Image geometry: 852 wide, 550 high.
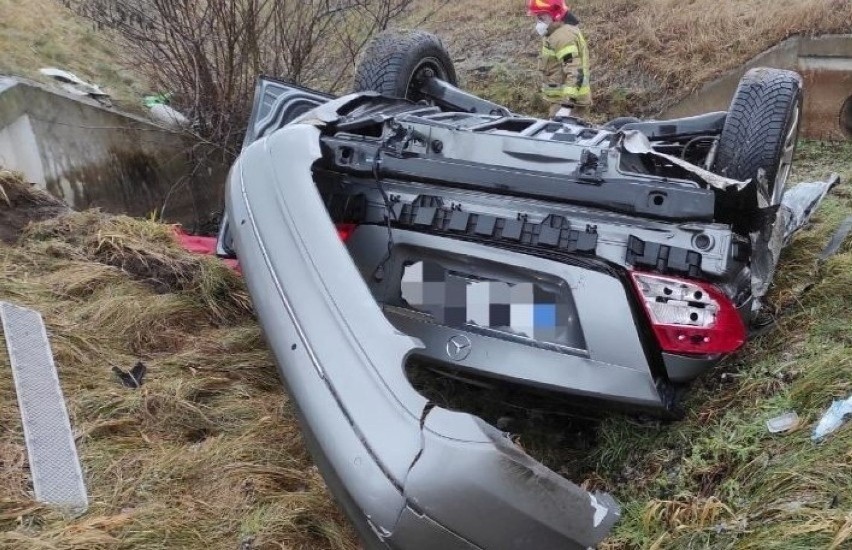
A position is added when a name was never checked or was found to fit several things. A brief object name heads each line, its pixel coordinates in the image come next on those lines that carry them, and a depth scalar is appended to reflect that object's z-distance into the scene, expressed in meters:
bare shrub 5.76
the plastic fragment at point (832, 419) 2.26
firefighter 6.01
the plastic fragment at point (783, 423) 2.39
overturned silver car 1.74
